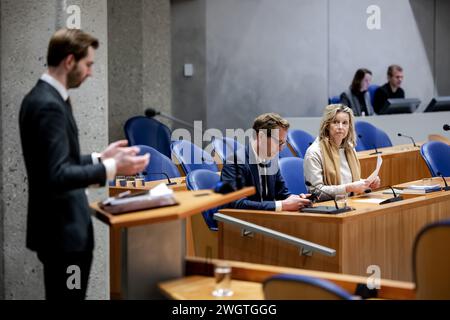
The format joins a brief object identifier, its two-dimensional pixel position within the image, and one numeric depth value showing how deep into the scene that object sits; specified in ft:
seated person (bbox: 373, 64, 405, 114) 31.86
